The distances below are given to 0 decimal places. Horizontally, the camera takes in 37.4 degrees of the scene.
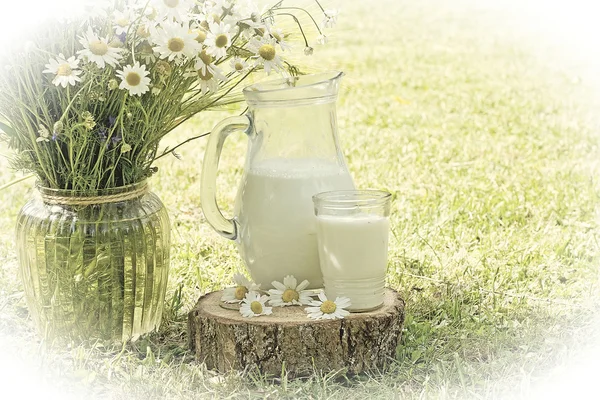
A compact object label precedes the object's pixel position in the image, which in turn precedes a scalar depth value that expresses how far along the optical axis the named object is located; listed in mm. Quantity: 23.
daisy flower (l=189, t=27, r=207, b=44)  2217
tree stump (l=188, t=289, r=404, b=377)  2316
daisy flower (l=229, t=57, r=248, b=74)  2361
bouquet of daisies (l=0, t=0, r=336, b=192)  2186
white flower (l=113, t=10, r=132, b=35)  2176
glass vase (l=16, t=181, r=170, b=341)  2391
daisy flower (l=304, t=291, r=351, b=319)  2320
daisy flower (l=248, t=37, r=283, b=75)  2338
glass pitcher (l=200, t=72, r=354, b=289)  2406
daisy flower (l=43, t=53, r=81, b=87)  2154
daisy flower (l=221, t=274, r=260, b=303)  2479
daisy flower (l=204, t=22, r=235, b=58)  2227
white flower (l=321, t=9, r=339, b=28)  2445
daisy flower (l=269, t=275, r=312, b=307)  2418
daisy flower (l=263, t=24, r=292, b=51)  2391
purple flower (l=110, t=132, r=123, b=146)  2320
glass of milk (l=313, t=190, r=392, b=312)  2299
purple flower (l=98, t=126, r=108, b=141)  2322
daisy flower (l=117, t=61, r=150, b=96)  2174
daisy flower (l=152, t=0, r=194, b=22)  2186
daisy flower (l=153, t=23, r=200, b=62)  2170
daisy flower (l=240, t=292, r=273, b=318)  2365
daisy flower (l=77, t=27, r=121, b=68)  2131
